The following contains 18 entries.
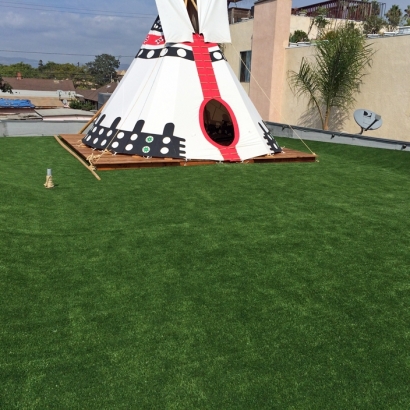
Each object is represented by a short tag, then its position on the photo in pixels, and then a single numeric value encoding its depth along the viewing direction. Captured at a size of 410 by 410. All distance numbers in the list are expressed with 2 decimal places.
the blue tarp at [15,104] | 34.53
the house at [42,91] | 66.94
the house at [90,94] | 71.22
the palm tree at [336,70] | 17.12
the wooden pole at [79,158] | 10.41
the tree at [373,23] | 25.47
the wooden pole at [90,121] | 15.17
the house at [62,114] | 27.91
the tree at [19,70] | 95.62
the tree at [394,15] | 39.58
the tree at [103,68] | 112.12
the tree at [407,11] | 43.16
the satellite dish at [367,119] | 15.76
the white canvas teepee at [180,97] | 11.87
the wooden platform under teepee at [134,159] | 11.06
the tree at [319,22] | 23.83
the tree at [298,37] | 22.80
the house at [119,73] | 109.41
